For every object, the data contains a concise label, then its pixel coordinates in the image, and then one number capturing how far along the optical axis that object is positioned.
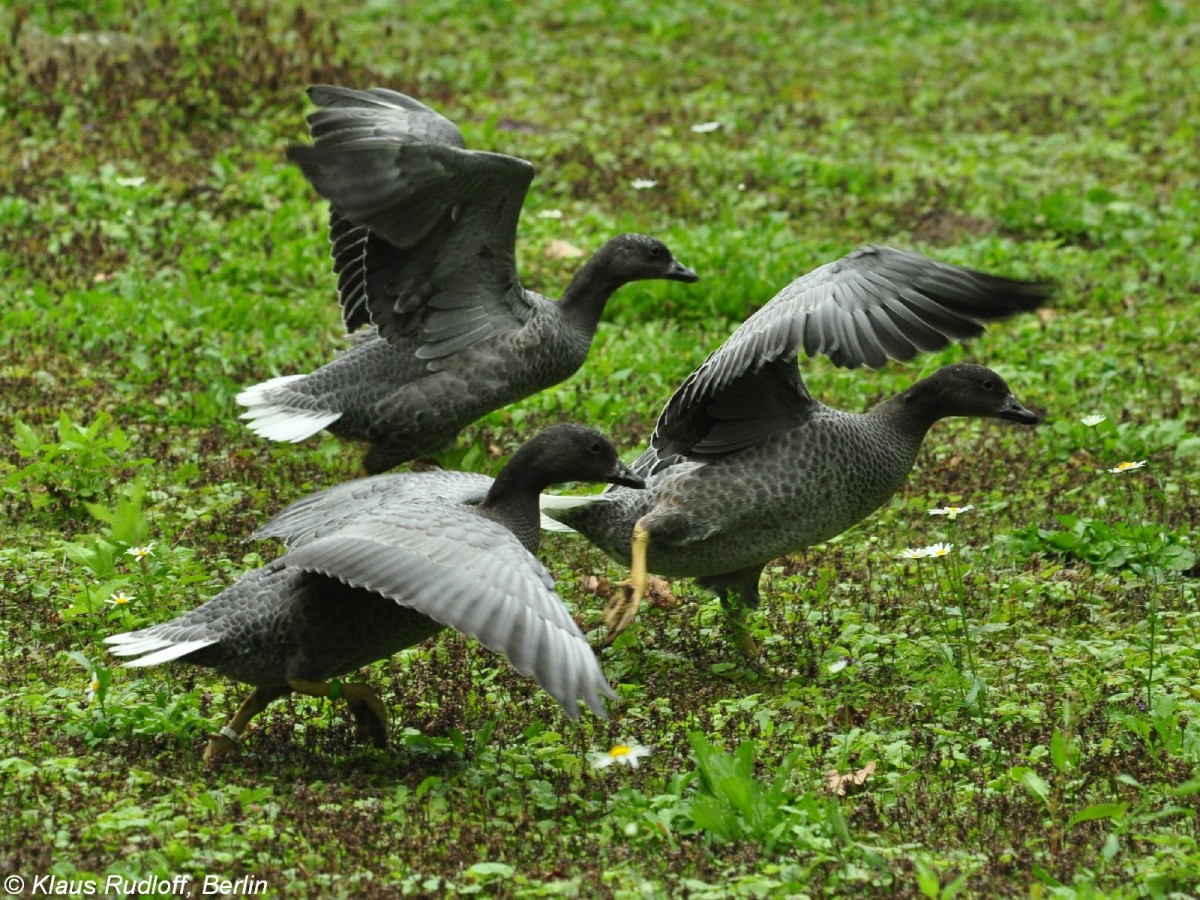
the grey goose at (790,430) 11.86
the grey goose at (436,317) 15.10
